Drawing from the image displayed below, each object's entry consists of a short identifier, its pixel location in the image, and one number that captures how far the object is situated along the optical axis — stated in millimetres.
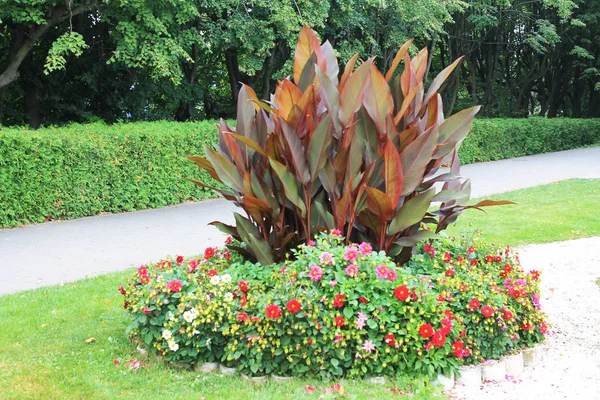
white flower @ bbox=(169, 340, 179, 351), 3893
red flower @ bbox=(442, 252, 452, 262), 4512
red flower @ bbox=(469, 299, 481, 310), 3896
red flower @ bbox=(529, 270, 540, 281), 4492
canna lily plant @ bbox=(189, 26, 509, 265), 4246
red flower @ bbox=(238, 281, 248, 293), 4043
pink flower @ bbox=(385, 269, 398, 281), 3854
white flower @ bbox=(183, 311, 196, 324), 3872
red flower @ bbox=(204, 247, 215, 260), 4918
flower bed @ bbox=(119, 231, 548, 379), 3732
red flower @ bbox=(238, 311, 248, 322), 3814
